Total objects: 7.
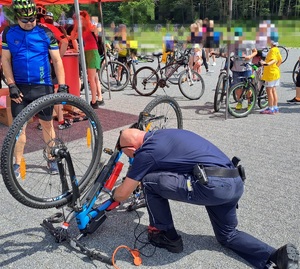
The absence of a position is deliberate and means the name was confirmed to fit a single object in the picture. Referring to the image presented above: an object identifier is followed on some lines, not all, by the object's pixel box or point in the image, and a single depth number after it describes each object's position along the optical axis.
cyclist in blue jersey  3.46
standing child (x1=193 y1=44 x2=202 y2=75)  10.65
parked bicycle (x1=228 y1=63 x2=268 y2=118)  6.81
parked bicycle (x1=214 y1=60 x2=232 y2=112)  6.65
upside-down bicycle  2.44
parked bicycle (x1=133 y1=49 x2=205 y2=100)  8.47
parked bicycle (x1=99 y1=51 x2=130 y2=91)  9.79
